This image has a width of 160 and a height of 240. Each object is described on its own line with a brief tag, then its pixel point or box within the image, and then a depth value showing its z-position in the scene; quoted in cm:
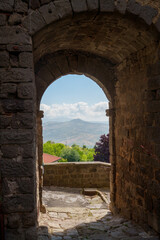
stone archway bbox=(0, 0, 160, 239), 308
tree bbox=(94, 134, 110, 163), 1688
